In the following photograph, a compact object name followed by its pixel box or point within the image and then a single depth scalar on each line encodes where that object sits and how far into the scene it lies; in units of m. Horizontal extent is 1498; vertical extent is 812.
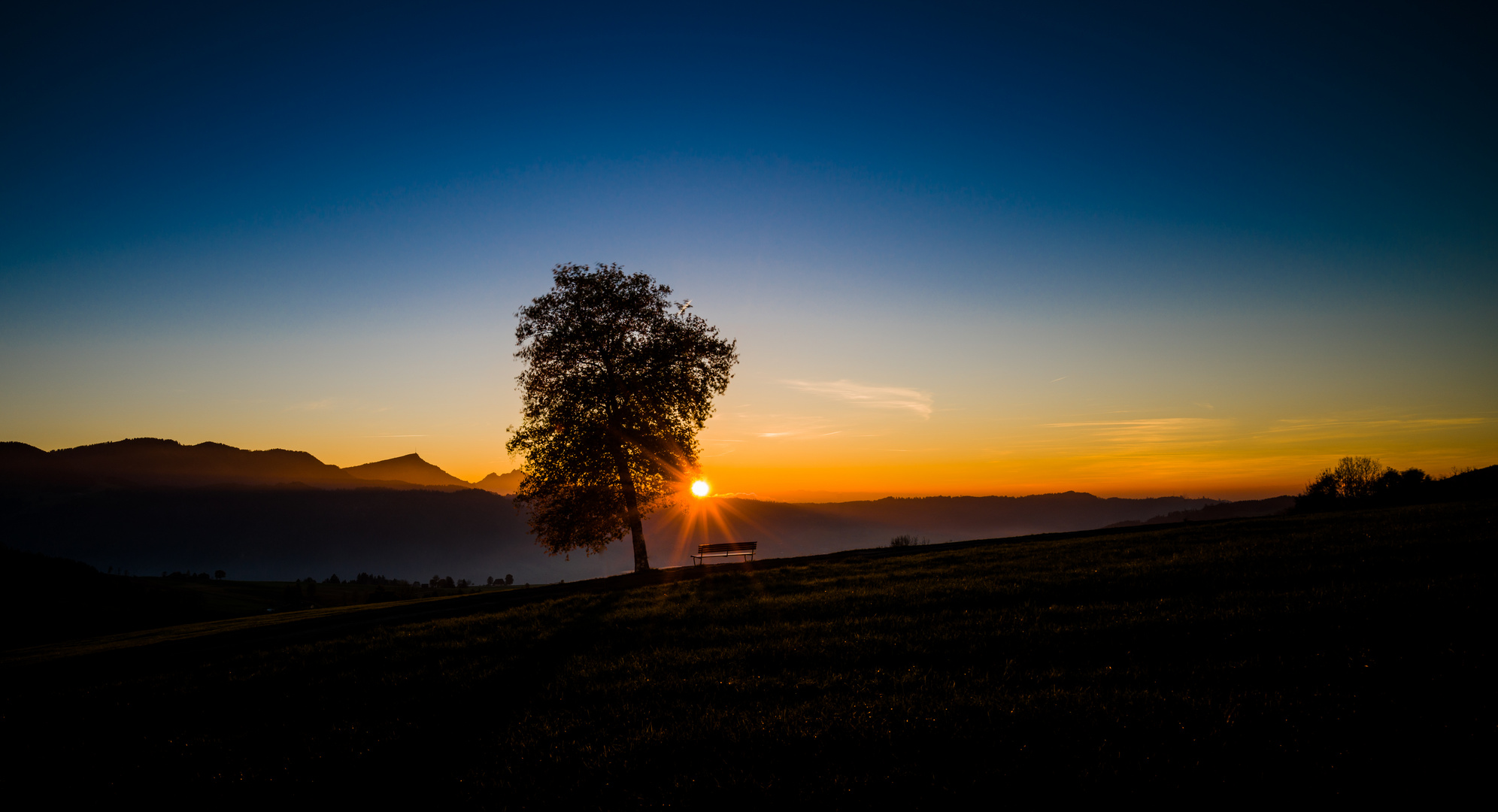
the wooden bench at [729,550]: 34.41
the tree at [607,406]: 31.05
